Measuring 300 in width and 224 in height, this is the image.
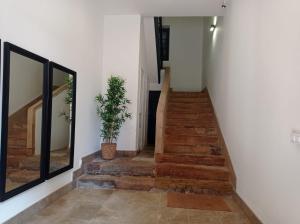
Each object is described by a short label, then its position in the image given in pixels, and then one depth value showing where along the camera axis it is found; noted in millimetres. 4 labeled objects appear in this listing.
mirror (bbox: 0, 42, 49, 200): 2457
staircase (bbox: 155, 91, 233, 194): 4277
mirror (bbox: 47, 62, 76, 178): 3369
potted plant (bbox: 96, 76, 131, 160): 4906
